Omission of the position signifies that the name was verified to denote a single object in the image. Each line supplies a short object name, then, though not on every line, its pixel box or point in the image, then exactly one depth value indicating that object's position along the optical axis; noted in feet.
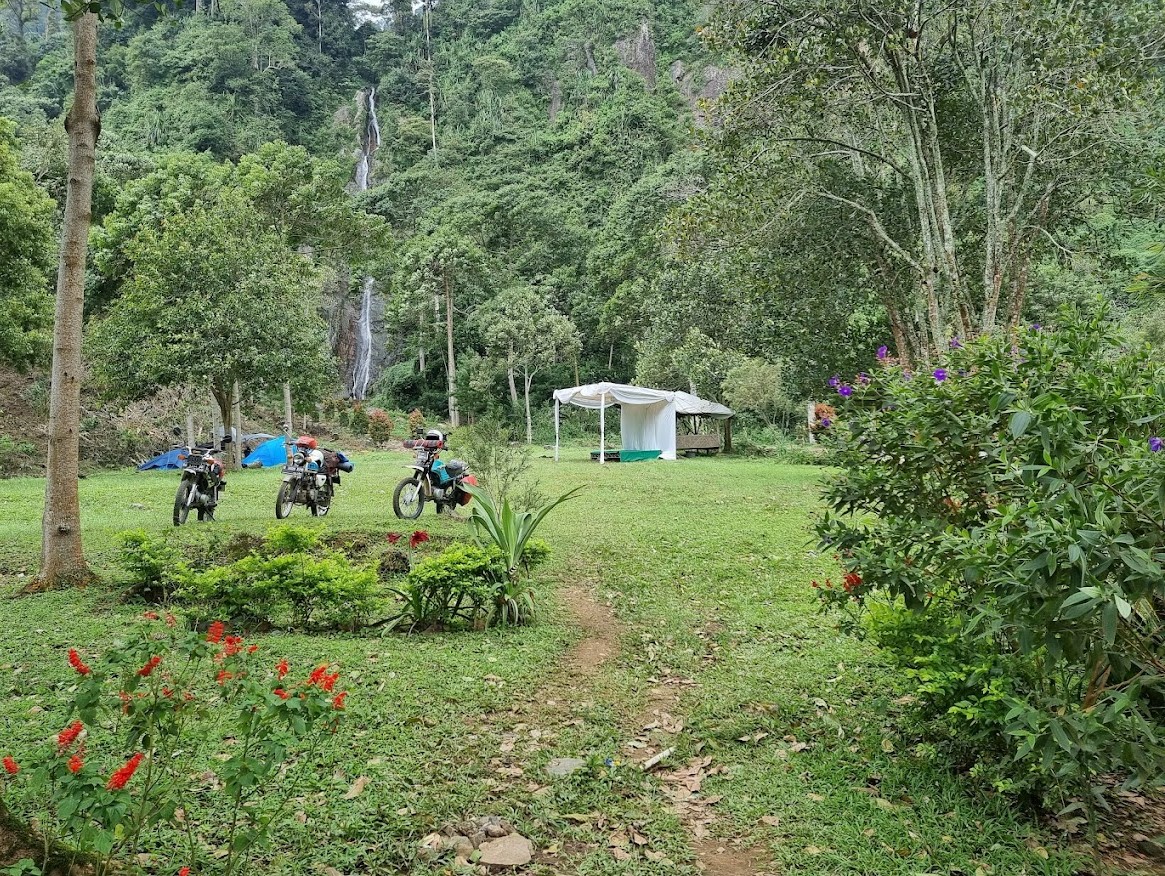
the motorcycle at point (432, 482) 30.34
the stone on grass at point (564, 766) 9.63
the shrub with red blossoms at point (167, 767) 5.17
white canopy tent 67.41
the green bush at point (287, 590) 13.84
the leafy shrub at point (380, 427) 89.35
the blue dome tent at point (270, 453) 63.62
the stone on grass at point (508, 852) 7.58
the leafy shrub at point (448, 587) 14.57
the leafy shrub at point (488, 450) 27.89
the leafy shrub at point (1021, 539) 6.00
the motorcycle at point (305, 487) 29.19
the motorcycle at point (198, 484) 26.27
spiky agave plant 15.75
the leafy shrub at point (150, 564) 15.25
